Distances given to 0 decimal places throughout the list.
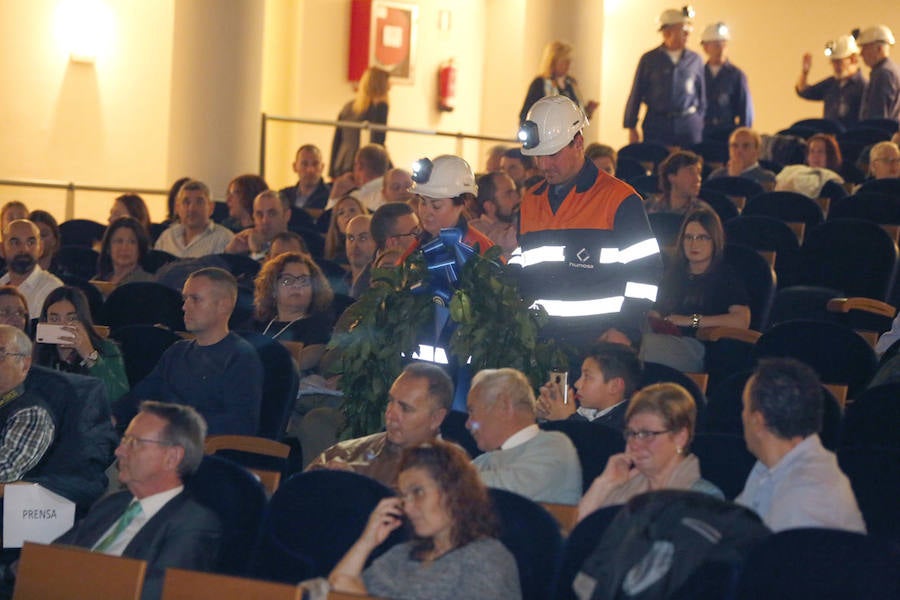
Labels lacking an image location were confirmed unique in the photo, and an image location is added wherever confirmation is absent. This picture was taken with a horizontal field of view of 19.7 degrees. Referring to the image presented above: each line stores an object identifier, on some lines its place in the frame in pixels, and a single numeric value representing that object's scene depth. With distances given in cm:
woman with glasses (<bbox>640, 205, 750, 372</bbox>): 1238
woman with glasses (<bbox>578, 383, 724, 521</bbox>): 745
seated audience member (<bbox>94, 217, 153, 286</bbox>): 1473
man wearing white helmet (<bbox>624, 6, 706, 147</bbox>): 2211
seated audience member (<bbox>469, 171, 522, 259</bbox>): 1452
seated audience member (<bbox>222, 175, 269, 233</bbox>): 1737
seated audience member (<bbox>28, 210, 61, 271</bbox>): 1534
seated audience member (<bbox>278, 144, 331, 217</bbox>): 1949
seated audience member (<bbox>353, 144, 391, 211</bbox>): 1807
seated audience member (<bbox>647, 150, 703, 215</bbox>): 1594
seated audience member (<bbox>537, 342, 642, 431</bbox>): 912
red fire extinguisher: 3002
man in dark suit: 763
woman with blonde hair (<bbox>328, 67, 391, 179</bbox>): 2144
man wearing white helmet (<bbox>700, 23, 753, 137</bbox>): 2317
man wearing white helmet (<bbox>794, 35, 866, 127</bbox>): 2417
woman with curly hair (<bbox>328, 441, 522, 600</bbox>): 668
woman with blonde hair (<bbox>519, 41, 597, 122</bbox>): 2049
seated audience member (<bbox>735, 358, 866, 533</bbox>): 692
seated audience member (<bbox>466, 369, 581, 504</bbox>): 804
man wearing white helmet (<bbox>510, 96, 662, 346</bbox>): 994
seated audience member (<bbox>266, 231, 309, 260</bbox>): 1378
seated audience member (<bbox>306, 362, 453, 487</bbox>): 858
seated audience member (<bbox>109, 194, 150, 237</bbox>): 1720
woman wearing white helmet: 1026
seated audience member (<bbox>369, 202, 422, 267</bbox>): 1256
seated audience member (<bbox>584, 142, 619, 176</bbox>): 1740
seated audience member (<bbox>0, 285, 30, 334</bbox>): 1114
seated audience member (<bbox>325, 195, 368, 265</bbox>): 1516
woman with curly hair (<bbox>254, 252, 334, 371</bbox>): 1219
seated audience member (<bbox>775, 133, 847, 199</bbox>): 1851
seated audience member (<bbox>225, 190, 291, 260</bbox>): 1581
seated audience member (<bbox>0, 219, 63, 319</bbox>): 1382
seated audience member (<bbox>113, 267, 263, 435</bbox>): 1040
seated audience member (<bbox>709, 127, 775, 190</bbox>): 1878
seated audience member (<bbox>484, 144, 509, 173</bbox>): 1928
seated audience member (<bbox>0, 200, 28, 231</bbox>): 1631
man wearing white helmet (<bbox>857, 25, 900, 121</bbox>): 2297
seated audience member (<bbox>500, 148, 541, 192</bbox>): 1824
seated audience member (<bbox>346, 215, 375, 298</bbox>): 1368
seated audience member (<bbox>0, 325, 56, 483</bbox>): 912
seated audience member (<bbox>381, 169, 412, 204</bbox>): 1647
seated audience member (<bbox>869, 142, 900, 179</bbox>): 1829
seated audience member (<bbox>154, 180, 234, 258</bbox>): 1626
